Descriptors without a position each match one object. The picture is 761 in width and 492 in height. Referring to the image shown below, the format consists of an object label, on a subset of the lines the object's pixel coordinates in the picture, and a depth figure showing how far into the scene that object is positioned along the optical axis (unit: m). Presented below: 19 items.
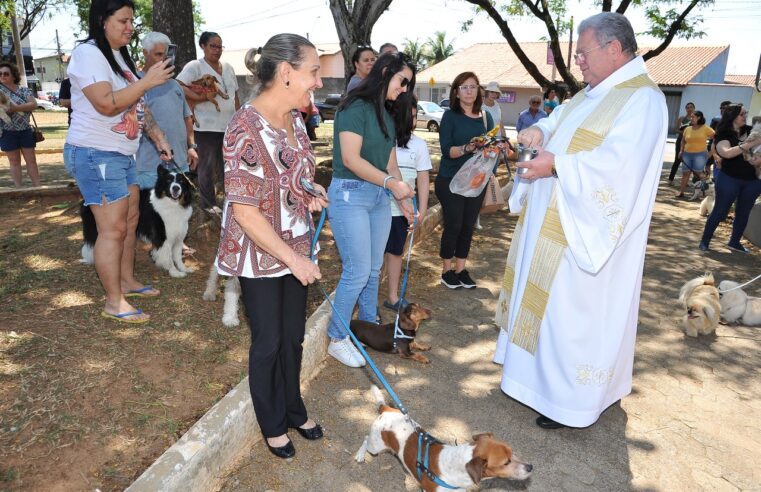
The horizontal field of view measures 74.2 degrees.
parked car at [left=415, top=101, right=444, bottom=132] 27.89
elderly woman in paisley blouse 2.21
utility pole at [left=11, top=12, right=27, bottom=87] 23.02
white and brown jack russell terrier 2.36
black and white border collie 4.93
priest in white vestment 2.85
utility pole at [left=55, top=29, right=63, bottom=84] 61.97
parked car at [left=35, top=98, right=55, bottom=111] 37.40
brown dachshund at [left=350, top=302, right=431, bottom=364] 3.99
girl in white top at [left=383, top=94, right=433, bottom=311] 4.32
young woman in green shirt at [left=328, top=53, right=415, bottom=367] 3.25
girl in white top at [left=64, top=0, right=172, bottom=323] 3.13
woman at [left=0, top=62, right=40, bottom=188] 7.84
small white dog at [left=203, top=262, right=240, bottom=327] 4.20
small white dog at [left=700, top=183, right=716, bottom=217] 9.41
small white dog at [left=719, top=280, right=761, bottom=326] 4.96
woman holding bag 4.94
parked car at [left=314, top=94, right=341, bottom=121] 25.62
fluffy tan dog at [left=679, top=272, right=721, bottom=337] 4.62
